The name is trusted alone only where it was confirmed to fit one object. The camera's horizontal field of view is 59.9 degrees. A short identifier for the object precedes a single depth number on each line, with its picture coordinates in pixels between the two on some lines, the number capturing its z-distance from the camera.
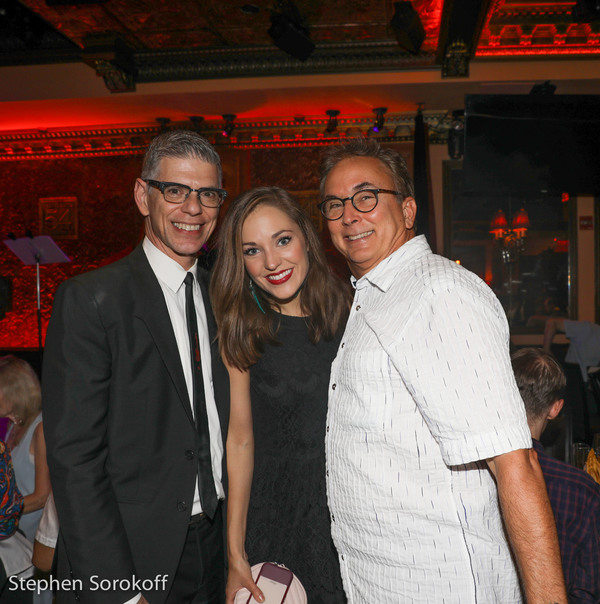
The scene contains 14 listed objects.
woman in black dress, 1.88
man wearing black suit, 1.40
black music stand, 6.13
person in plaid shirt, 1.71
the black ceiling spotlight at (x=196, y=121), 7.02
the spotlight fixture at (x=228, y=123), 6.88
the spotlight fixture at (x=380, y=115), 6.59
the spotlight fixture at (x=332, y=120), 6.71
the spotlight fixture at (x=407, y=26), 4.49
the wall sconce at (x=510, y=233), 7.31
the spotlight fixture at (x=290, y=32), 4.67
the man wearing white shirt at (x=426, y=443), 1.05
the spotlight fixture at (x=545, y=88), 5.47
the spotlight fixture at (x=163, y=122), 6.95
